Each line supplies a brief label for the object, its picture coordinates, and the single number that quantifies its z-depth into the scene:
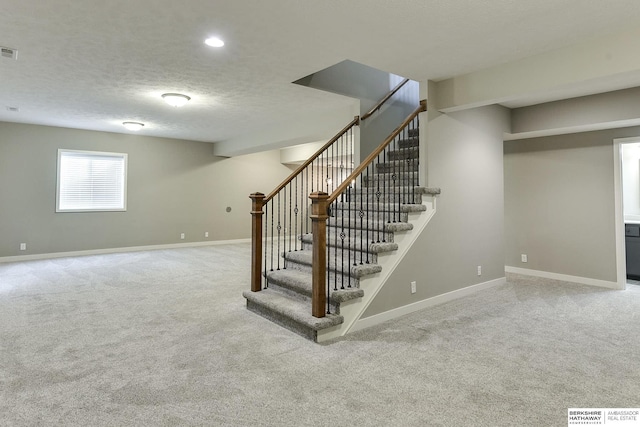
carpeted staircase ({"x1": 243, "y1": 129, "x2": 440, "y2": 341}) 3.09
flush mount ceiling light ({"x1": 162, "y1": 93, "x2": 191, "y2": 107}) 4.74
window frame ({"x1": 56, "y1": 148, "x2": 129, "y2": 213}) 7.11
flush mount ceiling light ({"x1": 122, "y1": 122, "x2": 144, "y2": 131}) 6.58
